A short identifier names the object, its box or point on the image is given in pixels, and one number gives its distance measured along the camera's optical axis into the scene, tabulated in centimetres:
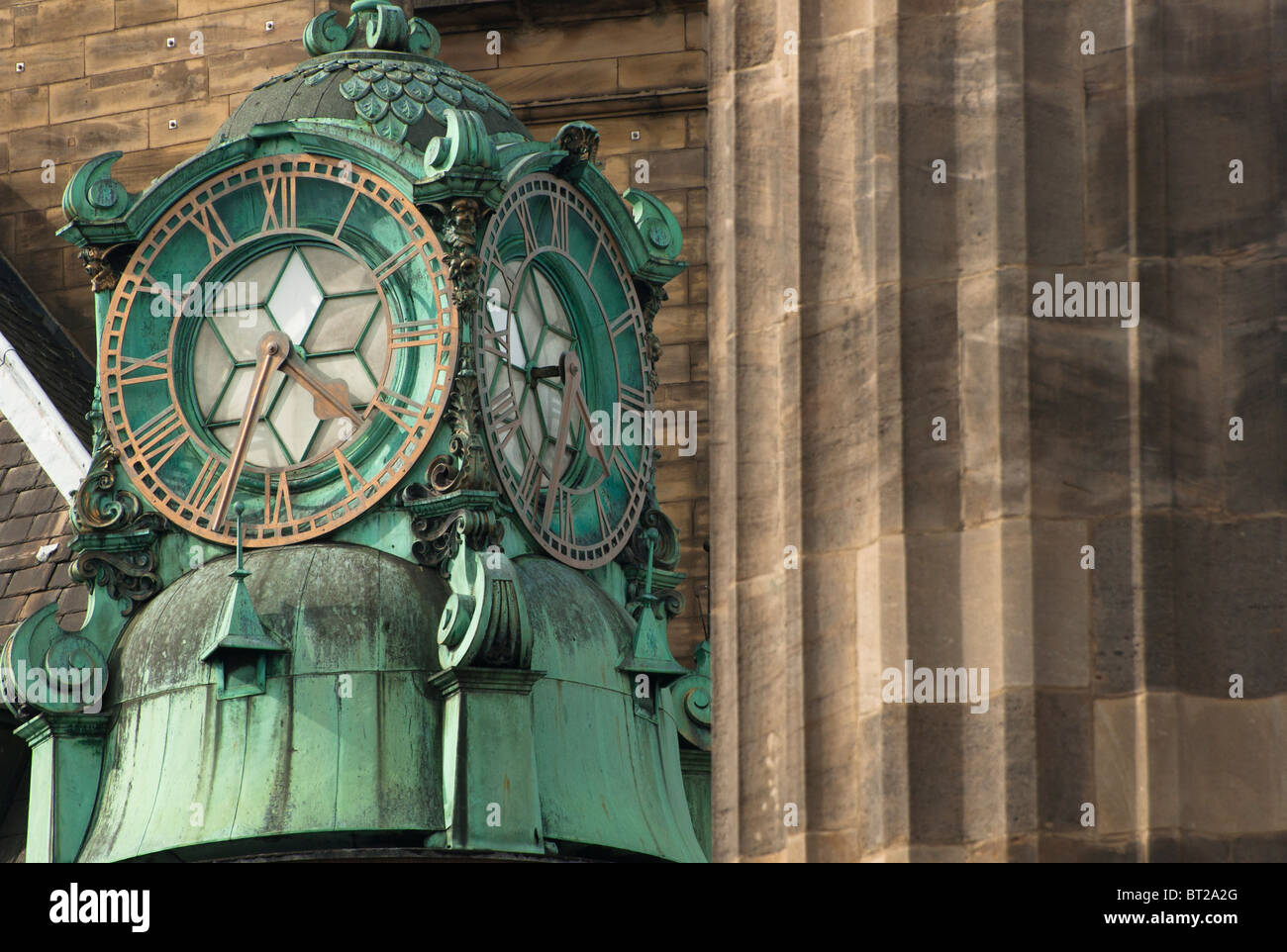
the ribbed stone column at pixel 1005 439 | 1204
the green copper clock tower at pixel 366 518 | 2155
